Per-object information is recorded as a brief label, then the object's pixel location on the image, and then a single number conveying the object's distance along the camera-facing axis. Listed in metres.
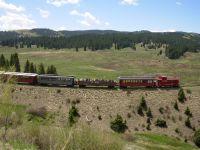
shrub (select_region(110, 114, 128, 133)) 73.44
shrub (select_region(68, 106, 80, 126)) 73.31
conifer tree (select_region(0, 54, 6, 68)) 117.88
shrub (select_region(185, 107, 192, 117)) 80.85
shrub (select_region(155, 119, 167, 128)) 77.12
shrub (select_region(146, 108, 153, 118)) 79.50
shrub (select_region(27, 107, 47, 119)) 74.19
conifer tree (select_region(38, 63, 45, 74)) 111.90
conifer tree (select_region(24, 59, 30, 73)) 116.38
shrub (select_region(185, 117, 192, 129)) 78.19
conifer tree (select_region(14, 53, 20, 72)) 119.04
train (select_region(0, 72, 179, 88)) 87.88
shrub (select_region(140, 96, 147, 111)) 81.00
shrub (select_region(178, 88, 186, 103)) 84.00
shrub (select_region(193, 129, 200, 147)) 72.00
